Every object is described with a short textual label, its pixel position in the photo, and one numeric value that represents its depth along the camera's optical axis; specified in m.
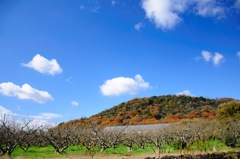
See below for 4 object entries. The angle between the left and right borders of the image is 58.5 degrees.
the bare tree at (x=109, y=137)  25.08
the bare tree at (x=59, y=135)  24.07
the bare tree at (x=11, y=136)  17.99
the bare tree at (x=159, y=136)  25.53
